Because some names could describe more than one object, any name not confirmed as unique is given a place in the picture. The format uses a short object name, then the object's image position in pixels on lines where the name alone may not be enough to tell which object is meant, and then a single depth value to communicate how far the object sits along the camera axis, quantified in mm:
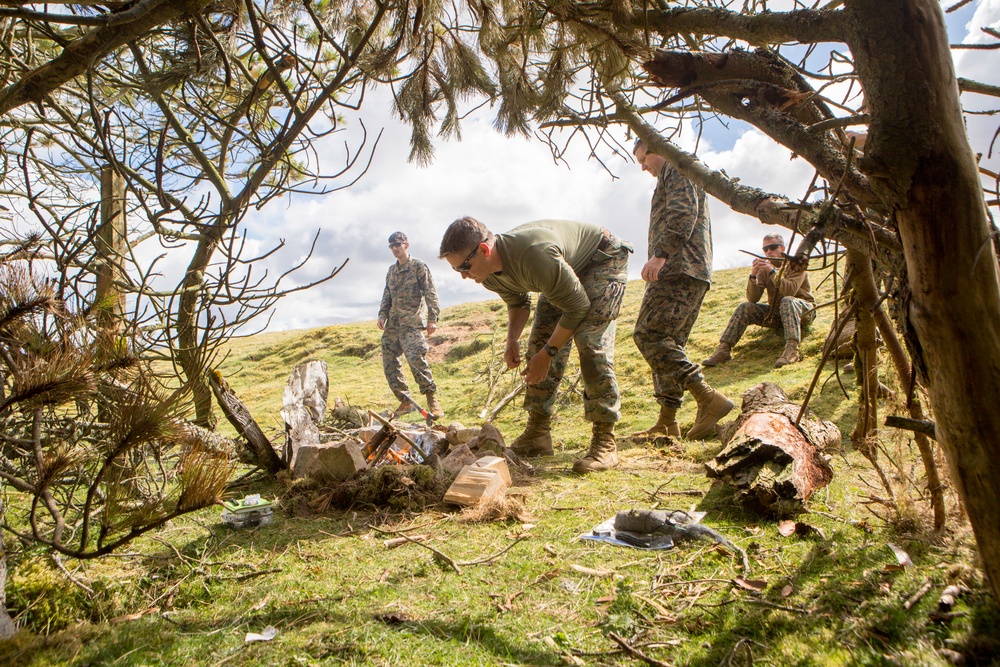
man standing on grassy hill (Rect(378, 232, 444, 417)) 8109
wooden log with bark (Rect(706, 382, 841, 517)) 2750
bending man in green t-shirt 3715
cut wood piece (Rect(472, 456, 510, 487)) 3693
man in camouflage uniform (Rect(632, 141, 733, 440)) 4523
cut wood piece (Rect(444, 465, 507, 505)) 3389
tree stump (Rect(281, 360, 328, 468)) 4703
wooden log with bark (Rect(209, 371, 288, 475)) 4270
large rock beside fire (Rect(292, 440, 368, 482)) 3889
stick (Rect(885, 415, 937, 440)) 1649
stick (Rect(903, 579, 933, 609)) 1767
